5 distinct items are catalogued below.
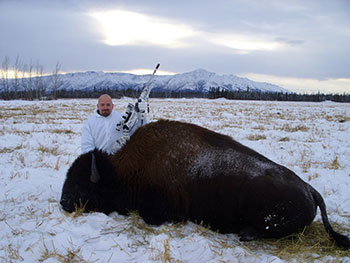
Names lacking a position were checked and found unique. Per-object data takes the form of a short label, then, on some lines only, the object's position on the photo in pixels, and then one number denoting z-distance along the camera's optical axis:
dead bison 3.21
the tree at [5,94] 60.08
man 4.93
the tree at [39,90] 66.47
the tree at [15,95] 61.31
